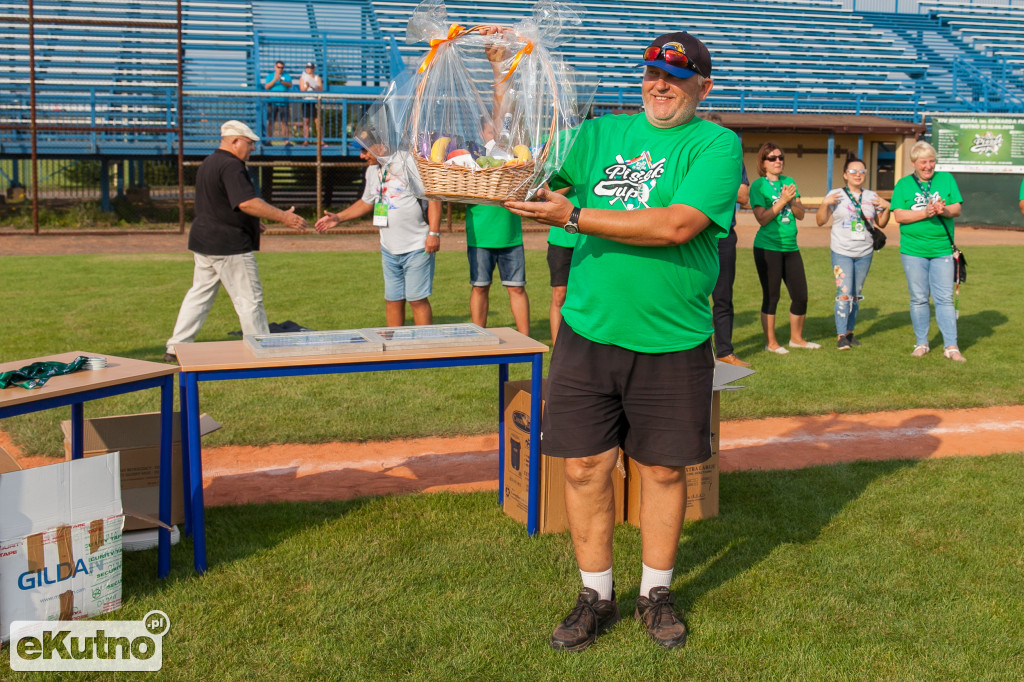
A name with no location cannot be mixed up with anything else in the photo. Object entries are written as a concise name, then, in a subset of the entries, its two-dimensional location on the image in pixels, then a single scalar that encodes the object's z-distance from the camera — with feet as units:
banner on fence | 73.00
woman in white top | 29.81
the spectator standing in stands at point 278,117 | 69.77
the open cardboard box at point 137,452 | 13.93
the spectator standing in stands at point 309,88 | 70.41
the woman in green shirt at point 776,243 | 27.84
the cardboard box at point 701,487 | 15.01
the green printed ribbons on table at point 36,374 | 11.65
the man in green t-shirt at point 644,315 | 10.39
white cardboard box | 11.00
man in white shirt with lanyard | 25.94
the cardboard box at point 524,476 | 14.51
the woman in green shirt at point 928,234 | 27.53
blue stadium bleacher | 71.36
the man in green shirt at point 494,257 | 25.11
